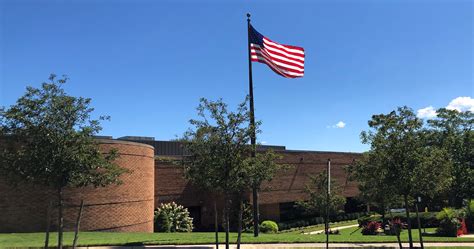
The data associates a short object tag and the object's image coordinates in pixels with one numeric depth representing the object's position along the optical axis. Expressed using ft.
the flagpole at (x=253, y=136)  46.29
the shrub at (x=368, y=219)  119.37
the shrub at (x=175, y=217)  94.17
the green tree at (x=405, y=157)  49.98
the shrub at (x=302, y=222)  123.95
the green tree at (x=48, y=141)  40.27
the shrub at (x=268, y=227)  102.73
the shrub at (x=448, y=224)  82.89
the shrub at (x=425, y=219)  107.59
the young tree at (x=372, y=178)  51.21
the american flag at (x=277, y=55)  69.87
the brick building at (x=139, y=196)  69.31
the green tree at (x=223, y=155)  44.83
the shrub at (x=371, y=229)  94.48
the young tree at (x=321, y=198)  101.68
